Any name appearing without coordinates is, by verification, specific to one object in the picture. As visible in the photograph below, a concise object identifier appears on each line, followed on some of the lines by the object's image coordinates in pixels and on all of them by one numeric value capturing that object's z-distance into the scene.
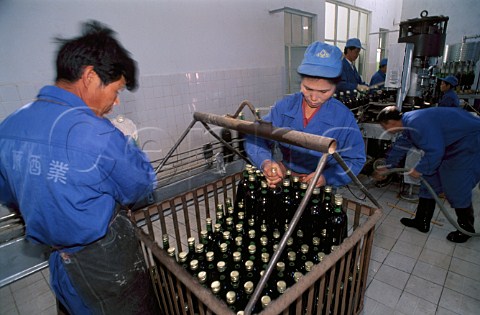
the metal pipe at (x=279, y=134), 0.81
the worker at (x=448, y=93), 3.81
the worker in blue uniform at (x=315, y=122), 1.26
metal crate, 0.75
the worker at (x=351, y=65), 3.80
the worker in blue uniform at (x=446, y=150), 2.04
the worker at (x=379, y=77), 4.90
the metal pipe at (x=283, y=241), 0.68
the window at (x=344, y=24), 6.12
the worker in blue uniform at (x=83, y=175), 0.84
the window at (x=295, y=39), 4.96
